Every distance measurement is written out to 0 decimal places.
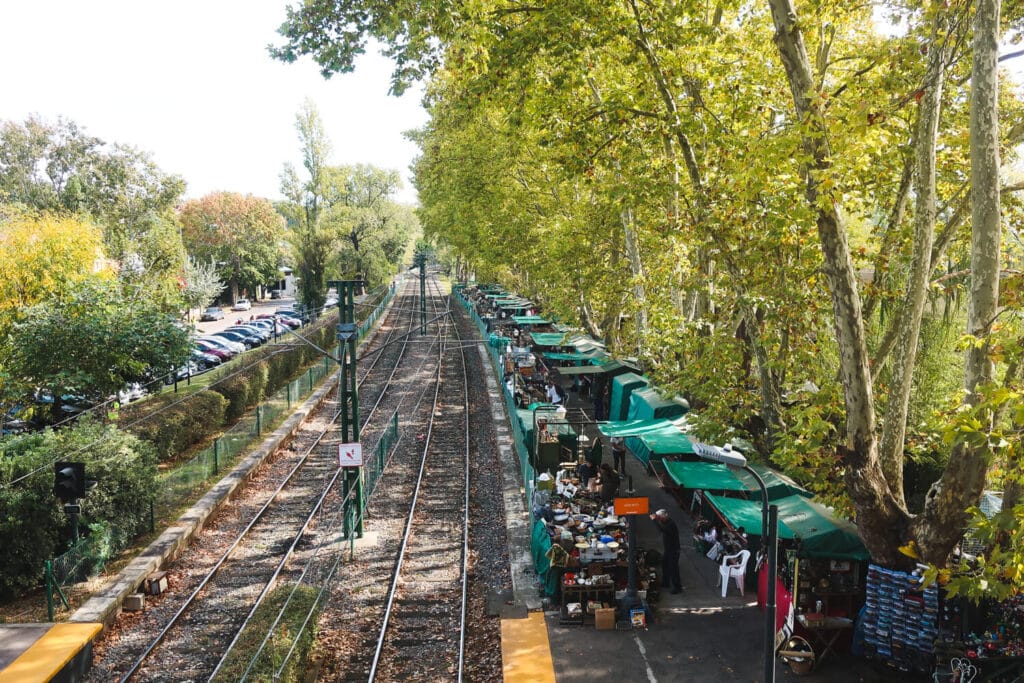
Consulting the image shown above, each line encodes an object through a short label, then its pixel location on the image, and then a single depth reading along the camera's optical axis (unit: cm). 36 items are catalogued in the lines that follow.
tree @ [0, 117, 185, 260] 4578
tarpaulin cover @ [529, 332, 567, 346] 3128
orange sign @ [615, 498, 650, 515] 1226
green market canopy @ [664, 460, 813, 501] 1281
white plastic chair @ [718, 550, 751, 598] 1299
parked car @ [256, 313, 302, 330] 5300
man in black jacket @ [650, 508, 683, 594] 1307
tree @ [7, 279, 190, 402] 2017
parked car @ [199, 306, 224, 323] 6449
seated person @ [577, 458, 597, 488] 1748
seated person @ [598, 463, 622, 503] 1562
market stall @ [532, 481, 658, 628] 1255
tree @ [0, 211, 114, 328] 2338
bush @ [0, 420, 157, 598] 1362
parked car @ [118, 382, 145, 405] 2555
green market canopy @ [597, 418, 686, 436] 1637
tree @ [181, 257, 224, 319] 4944
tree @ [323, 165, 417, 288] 6644
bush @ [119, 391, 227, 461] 2106
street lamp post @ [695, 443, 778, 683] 784
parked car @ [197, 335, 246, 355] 4318
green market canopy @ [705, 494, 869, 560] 1079
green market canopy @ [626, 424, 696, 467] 1514
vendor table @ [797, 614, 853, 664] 1073
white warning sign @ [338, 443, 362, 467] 1666
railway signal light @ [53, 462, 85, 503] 1312
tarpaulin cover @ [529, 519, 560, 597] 1320
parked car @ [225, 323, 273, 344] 4786
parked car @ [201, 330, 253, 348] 4609
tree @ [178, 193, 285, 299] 6944
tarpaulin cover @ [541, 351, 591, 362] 2733
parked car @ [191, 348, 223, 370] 3850
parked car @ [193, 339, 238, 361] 4116
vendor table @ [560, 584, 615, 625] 1247
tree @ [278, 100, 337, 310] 6188
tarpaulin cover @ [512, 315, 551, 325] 3878
